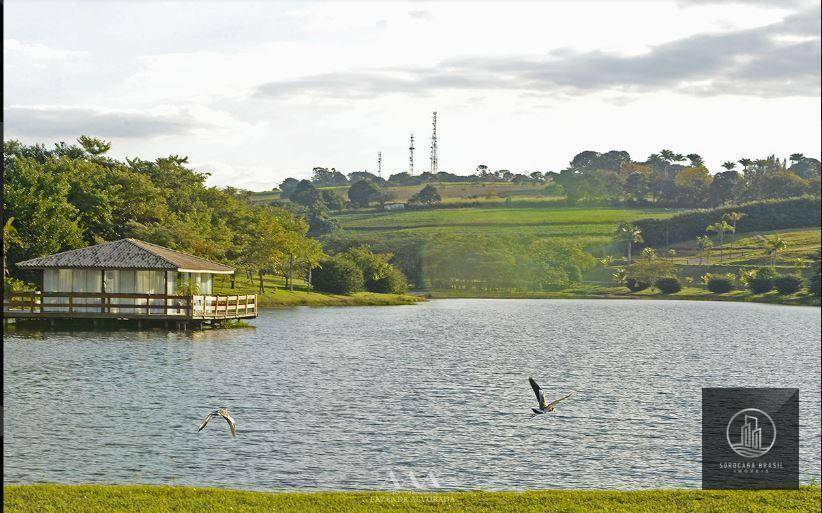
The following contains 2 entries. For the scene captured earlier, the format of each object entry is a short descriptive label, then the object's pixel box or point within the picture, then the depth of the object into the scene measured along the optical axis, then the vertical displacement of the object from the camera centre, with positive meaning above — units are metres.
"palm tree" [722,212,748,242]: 194.48 +8.95
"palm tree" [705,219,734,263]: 186.73 +6.36
